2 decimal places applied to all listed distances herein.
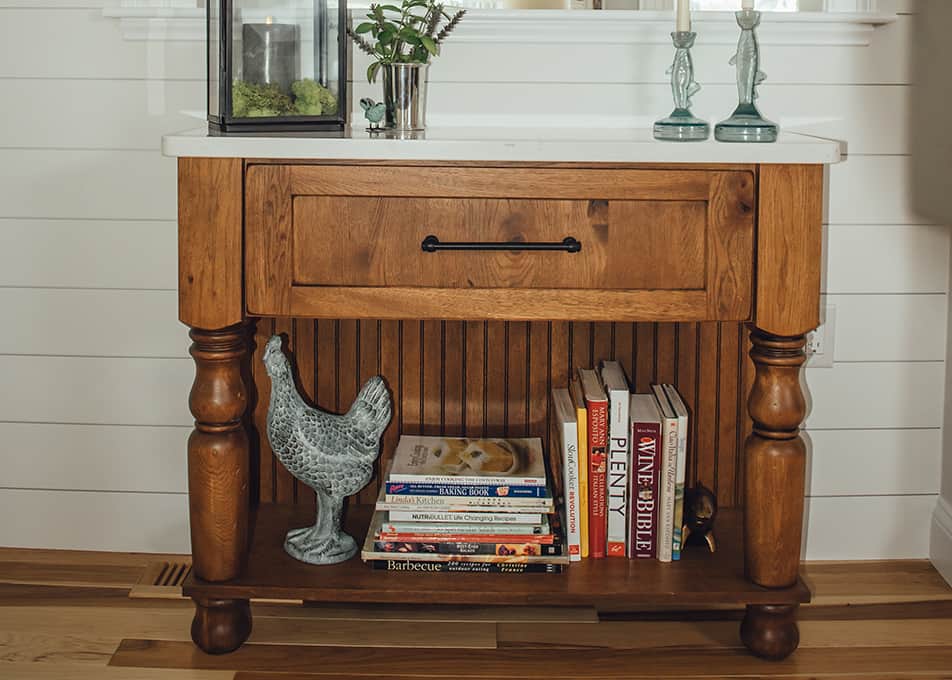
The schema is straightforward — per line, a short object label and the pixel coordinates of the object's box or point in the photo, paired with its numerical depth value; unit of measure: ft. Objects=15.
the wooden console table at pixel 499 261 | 4.69
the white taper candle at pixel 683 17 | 5.14
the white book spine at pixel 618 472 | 5.24
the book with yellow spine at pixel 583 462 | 5.27
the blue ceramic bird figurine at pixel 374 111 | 5.30
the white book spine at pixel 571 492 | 5.29
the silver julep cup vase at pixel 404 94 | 5.36
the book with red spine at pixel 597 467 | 5.26
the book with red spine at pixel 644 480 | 5.28
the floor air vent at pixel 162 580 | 5.79
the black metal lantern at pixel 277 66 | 5.05
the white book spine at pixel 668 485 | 5.25
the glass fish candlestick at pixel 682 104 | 5.06
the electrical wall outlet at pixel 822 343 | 6.10
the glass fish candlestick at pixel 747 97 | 4.89
